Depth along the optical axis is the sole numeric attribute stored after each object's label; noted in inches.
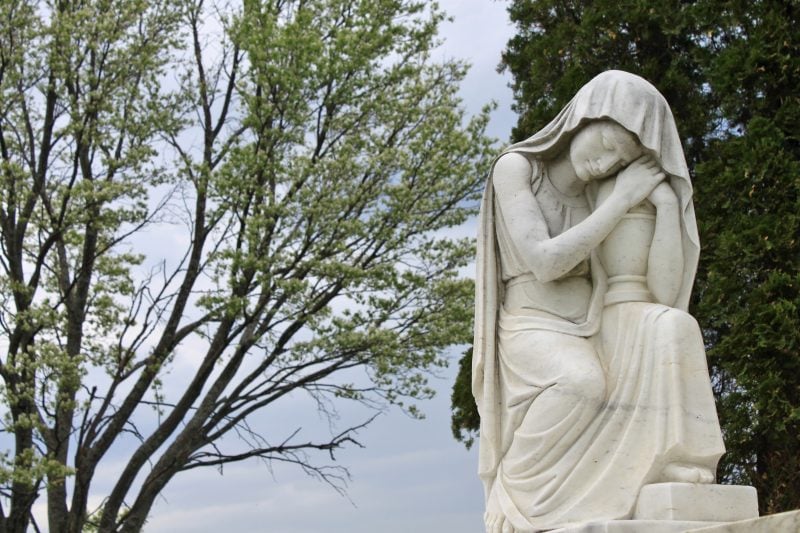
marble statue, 191.0
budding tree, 531.8
